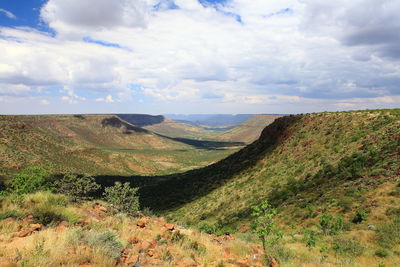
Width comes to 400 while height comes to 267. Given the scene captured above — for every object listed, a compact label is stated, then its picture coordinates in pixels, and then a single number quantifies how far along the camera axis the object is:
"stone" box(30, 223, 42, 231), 7.91
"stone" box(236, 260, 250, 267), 7.48
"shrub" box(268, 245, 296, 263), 9.18
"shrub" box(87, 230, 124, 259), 6.57
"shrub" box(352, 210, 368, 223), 15.25
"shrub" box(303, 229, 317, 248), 12.09
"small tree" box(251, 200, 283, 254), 9.06
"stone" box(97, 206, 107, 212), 13.07
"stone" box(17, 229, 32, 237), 7.26
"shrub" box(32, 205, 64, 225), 8.98
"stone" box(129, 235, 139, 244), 8.31
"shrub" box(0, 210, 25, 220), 8.57
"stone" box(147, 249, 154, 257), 7.56
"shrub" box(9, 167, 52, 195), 24.19
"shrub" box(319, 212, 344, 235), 14.68
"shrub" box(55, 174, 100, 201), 18.17
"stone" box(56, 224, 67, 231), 8.08
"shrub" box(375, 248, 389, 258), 10.13
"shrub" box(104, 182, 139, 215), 15.16
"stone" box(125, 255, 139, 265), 6.67
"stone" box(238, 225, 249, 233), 21.49
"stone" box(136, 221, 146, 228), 10.54
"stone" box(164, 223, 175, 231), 10.70
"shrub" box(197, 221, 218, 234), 19.20
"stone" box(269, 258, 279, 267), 8.05
